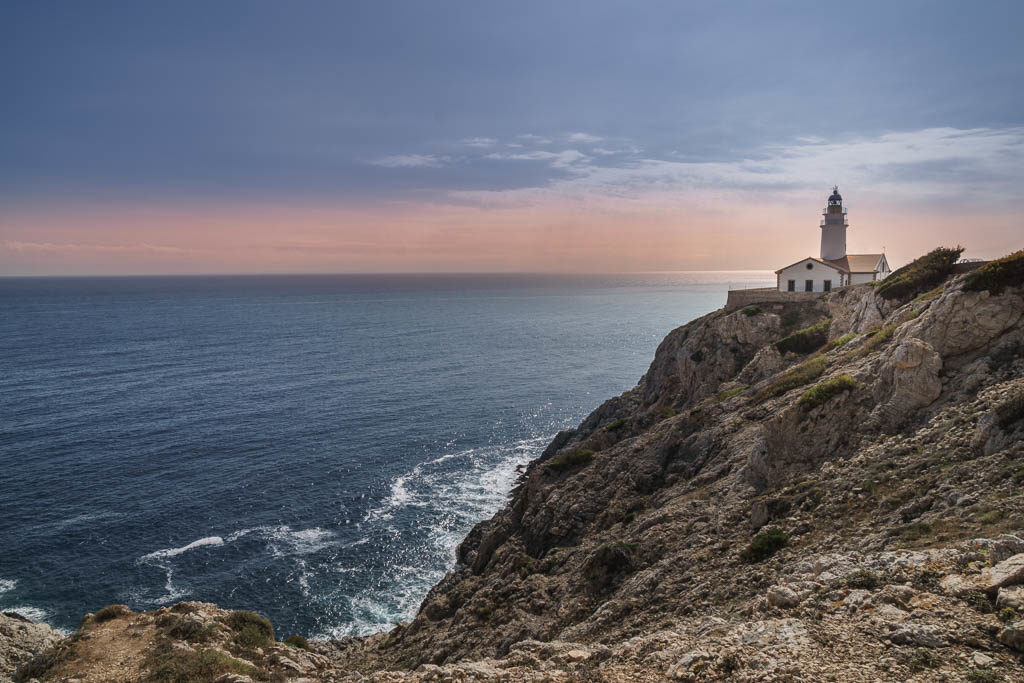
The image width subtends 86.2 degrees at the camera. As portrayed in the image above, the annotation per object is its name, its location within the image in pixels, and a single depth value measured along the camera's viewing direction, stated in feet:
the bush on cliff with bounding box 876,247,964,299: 126.52
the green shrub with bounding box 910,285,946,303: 105.09
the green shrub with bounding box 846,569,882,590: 46.12
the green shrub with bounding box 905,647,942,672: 35.40
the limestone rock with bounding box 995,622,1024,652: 34.39
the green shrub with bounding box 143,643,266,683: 66.28
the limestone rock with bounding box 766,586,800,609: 47.91
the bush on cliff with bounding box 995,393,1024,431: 59.41
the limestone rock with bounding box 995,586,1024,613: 36.93
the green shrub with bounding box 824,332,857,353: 125.86
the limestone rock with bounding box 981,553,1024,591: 38.60
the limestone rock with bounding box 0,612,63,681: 75.82
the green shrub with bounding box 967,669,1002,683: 33.06
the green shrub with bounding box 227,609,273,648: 80.56
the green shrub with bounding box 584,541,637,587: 75.56
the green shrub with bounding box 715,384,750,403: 126.92
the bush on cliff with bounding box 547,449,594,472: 126.82
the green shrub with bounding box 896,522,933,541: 51.49
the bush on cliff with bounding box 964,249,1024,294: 78.33
